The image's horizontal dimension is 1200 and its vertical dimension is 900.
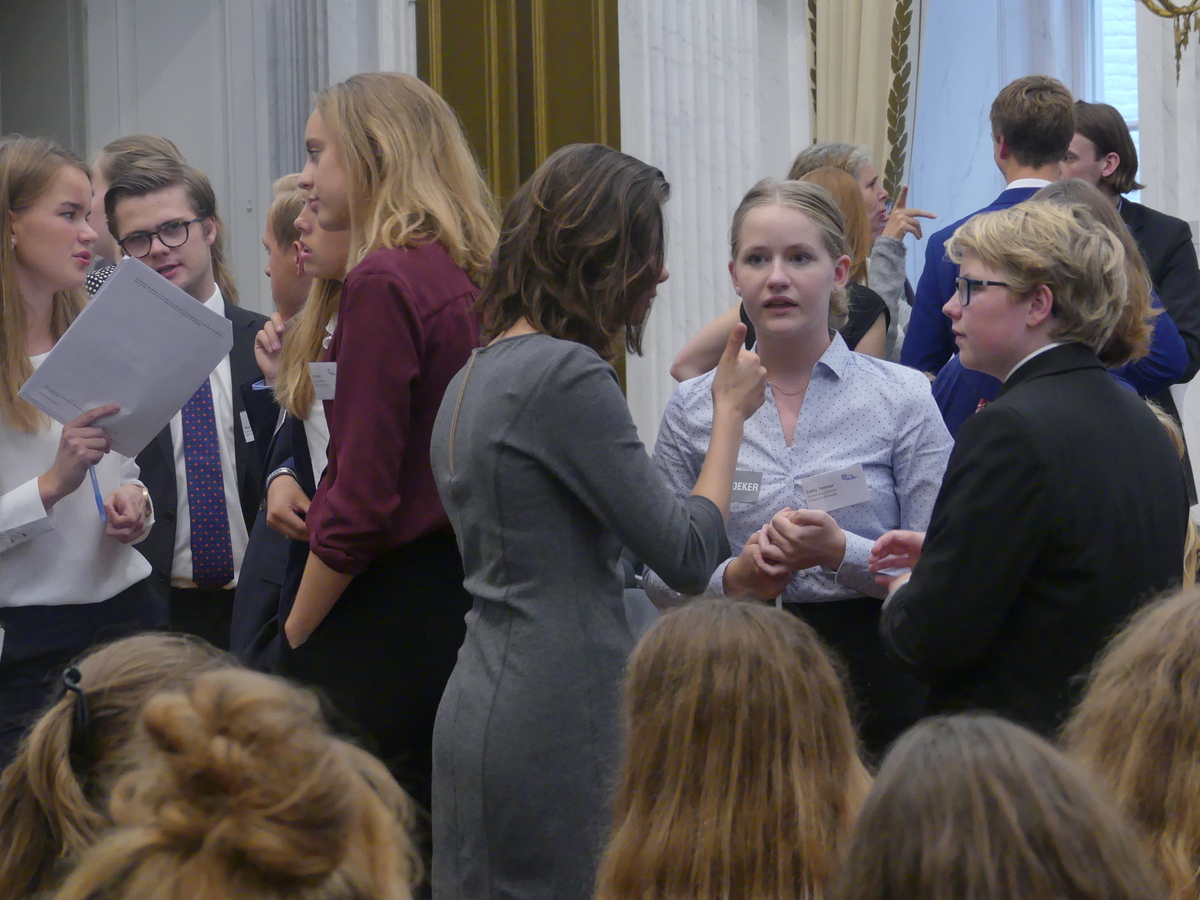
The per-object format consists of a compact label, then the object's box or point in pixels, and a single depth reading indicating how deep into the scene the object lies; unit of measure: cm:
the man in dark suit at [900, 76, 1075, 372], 702
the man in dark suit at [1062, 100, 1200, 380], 761
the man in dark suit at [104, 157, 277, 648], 643
